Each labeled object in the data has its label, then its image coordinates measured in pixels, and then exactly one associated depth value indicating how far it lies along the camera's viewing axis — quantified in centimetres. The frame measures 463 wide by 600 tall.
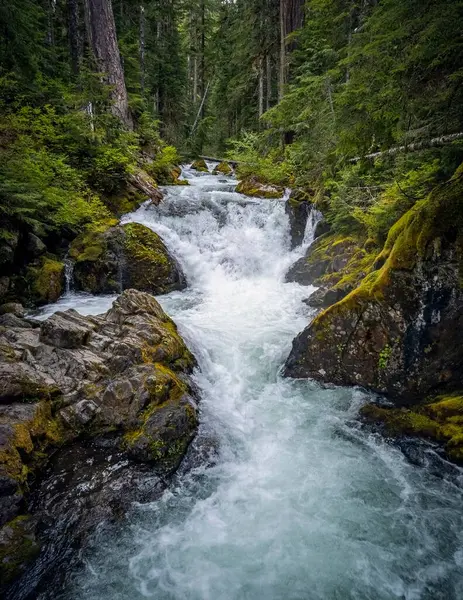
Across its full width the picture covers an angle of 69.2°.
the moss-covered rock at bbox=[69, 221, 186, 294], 963
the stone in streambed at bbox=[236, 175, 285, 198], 1412
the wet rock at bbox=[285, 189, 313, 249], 1231
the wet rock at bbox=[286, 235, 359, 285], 914
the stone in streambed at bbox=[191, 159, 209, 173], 2144
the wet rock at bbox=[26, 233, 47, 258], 884
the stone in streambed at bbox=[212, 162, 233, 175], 2083
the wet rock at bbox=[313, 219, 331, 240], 1152
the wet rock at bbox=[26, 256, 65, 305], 851
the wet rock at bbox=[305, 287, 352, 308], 785
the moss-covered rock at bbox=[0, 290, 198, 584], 352
